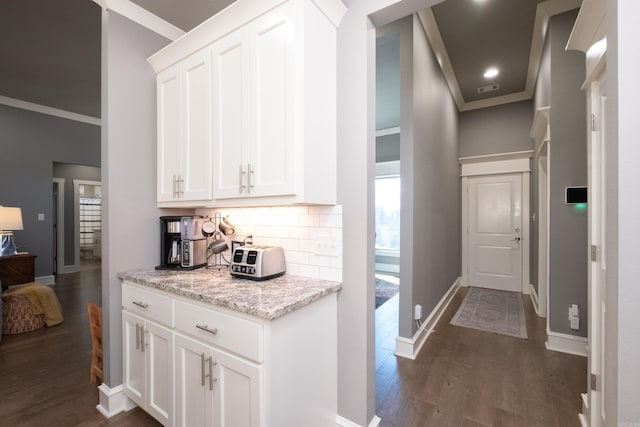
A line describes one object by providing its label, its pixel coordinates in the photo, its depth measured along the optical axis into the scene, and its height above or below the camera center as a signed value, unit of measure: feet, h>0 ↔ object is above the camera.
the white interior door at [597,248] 4.82 -0.68
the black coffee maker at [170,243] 6.89 -0.74
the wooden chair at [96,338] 6.98 -3.09
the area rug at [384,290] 14.54 -4.61
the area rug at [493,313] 10.80 -4.51
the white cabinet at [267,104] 4.72 +2.02
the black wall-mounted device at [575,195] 8.66 +0.46
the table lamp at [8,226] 11.93 -0.48
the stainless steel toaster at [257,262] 5.48 -1.00
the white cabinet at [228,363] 4.04 -2.51
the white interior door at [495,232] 15.52 -1.22
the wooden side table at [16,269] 12.73 -2.53
